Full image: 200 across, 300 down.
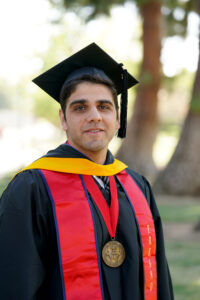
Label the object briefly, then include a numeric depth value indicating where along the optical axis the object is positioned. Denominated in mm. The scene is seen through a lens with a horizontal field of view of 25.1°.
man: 1888
